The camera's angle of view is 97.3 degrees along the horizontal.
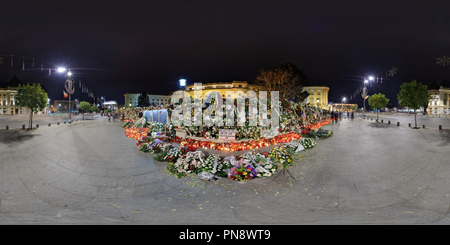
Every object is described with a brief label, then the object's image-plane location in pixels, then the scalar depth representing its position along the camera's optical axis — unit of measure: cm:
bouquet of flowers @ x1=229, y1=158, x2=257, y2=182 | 577
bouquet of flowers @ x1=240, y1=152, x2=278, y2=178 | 608
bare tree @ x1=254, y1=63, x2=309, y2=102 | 3616
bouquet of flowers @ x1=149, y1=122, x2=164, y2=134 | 1243
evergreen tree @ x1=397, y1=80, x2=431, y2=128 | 2055
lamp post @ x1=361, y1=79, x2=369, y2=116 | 3158
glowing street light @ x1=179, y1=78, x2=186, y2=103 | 1231
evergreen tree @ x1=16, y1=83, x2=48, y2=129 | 1905
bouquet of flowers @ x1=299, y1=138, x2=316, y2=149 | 998
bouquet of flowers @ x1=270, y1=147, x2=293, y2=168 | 716
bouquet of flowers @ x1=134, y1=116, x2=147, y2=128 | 1808
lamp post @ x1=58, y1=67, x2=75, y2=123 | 2466
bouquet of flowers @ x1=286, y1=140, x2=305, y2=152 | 902
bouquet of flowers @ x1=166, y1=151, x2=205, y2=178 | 631
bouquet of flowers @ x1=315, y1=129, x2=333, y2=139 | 1333
